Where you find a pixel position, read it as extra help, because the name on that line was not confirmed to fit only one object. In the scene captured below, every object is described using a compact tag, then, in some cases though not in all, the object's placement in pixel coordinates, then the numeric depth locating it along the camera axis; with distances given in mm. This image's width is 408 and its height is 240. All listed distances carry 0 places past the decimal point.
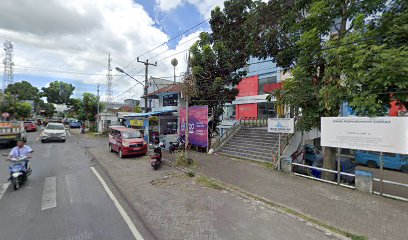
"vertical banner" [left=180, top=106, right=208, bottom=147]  13539
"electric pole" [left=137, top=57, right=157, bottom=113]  20575
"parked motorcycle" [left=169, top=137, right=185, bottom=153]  14195
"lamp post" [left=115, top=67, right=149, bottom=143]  17984
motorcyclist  7188
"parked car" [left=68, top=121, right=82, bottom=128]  45406
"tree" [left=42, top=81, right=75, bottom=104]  72438
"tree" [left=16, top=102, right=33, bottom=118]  32531
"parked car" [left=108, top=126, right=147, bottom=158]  12617
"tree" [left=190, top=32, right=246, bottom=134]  13859
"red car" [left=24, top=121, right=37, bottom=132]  31647
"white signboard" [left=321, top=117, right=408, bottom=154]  6234
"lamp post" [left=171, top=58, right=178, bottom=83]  19188
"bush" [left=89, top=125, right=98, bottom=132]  36538
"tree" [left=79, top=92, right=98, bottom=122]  34809
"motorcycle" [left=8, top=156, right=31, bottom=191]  6723
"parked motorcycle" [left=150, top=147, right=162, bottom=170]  10012
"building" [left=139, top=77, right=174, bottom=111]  29922
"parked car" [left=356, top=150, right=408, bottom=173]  12258
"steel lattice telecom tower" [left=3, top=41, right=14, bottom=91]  45956
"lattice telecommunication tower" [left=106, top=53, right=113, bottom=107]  35856
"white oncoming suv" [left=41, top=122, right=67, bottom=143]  19652
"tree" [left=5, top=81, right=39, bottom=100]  50922
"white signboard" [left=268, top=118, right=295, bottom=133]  9461
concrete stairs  11961
